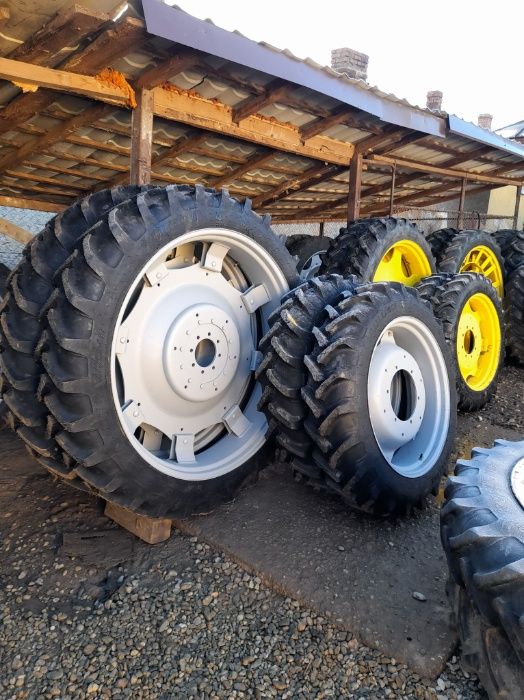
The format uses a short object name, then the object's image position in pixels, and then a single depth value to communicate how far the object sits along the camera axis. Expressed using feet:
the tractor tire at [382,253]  15.37
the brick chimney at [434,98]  41.70
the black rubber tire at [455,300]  15.52
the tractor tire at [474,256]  19.15
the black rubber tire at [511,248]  22.22
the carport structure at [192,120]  9.52
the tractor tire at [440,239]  19.99
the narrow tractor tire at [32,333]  8.02
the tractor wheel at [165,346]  7.66
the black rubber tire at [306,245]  26.04
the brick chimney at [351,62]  28.85
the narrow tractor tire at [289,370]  9.23
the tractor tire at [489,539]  5.41
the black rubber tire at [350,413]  8.86
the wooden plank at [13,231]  16.98
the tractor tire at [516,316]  20.69
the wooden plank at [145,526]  9.30
